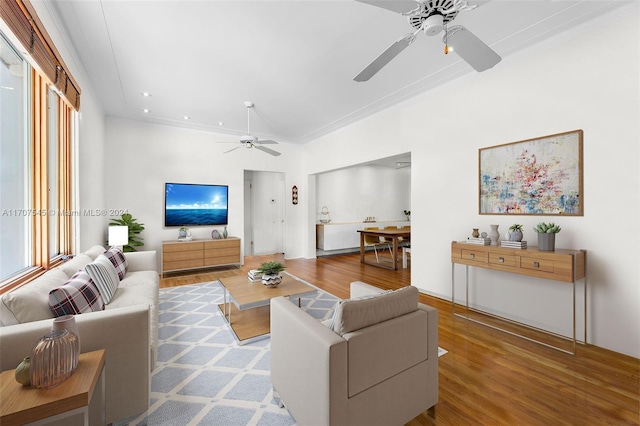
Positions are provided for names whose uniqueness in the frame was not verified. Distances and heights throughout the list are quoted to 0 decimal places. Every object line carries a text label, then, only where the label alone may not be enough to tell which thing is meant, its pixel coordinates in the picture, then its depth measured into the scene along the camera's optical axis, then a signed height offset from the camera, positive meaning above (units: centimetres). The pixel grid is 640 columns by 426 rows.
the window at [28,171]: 201 +37
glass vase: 118 -64
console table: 246 -48
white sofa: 154 -69
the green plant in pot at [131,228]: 501 -26
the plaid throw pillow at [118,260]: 315 -55
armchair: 132 -79
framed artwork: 272 +39
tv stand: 527 -81
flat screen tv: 566 +20
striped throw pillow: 235 -57
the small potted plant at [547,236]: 262 -22
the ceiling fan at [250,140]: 437 +116
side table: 107 -75
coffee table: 276 -87
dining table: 589 -50
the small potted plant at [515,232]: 288 -20
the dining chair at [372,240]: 654 -64
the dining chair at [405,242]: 627 -81
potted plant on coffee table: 320 -71
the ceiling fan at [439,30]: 161 +116
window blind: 173 +126
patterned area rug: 174 -126
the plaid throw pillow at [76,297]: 171 -55
